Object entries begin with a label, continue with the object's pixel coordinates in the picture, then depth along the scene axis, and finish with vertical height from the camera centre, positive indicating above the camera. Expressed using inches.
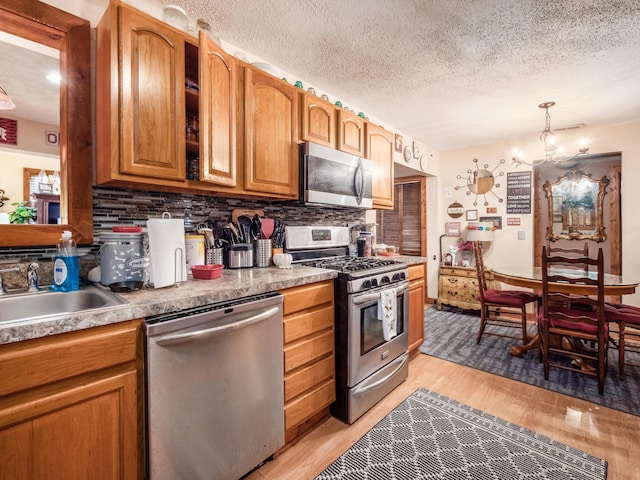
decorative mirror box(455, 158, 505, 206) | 173.5 +32.3
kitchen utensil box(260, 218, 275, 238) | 84.1 +2.8
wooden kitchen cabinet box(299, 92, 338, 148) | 86.4 +35.3
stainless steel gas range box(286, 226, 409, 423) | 73.1 -24.4
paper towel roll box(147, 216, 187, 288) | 53.0 -2.3
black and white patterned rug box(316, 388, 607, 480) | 58.2 -45.8
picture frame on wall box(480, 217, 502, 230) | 171.2 +8.5
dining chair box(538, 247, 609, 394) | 85.0 -24.4
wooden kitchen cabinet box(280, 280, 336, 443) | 63.2 -26.7
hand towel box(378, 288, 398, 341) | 79.9 -20.4
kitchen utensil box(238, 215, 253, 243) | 81.2 +3.2
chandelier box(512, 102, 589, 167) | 120.0 +39.3
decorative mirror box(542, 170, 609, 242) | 152.0 +15.3
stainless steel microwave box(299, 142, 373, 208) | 84.1 +18.1
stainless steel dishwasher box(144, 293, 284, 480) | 43.4 -25.0
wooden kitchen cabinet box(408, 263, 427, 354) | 104.5 -24.9
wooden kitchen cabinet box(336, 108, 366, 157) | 97.6 +35.3
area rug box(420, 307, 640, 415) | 84.9 -44.9
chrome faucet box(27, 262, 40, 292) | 53.0 -6.9
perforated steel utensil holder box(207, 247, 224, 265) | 72.7 -4.5
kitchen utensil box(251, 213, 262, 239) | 83.7 +2.8
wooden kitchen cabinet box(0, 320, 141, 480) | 33.2 -20.5
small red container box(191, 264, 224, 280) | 62.1 -7.2
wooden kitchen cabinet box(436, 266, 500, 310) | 164.2 -28.4
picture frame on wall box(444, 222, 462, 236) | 183.2 +4.4
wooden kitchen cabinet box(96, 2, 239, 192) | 53.0 +26.0
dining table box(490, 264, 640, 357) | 88.6 -15.0
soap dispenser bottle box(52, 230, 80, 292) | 52.5 -5.2
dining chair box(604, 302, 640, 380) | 90.2 -25.3
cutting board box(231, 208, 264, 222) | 82.4 +6.9
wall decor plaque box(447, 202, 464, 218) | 182.5 +16.1
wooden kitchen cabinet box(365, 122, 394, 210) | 110.6 +29.3
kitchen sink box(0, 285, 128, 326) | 48.8 -10.8
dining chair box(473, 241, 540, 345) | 115.4 -24.8
